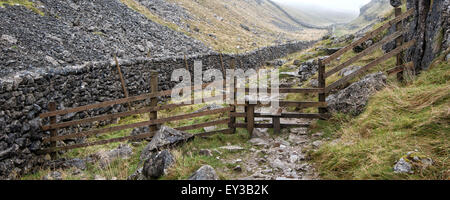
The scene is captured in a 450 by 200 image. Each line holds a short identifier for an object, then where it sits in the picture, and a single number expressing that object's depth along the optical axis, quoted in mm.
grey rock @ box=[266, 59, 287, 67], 26680
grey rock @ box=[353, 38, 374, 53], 14769
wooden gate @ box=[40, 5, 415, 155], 8250
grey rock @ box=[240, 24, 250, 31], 53619
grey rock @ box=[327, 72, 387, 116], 8141
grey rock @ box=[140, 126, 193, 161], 7279
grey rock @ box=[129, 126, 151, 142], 9781
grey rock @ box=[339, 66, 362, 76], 11992
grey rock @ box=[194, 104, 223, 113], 11965
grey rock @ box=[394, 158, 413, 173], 4758
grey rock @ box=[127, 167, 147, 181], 6082
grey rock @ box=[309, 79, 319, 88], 12647
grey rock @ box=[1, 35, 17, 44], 14367
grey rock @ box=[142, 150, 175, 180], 5930
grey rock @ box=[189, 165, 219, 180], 5184
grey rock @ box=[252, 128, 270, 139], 8593
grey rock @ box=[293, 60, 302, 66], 20344
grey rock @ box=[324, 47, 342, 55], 19047
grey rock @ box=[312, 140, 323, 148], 7363
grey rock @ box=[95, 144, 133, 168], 7398
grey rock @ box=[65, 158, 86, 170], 7433
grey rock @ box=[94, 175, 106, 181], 6404
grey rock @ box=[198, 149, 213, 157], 7170
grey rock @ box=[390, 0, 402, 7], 10527
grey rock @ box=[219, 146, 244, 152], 7562
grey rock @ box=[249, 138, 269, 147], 7943
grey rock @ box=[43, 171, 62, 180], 6648
